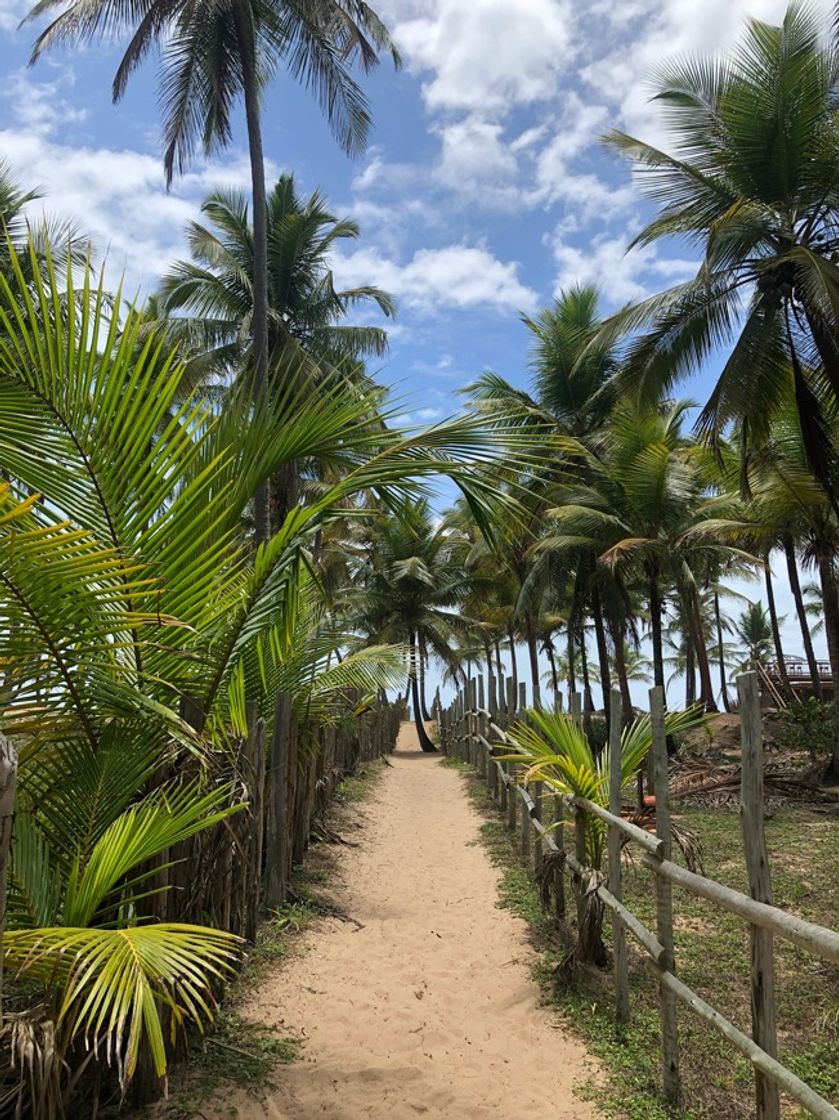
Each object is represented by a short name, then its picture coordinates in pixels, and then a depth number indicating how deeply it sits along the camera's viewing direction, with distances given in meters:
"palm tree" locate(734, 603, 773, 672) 42.41
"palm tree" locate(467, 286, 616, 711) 17.03
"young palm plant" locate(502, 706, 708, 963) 4.68
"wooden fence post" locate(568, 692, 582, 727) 5.33
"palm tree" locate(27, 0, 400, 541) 9.21
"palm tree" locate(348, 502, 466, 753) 23.52
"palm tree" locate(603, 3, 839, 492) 8.78
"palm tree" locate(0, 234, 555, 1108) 2.35
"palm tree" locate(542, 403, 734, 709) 12.89
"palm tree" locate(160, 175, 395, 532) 14.09
